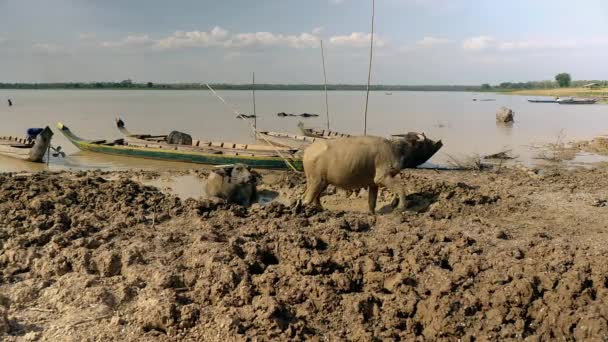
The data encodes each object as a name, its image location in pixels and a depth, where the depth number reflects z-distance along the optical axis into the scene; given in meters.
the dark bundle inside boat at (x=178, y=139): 16.25
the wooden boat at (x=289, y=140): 15.14
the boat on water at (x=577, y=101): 52.70
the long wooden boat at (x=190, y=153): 13.13
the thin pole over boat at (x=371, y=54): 15.09
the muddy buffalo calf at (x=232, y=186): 9.04
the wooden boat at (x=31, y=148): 13.98
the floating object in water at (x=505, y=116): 32.50
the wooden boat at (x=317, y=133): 17.83
